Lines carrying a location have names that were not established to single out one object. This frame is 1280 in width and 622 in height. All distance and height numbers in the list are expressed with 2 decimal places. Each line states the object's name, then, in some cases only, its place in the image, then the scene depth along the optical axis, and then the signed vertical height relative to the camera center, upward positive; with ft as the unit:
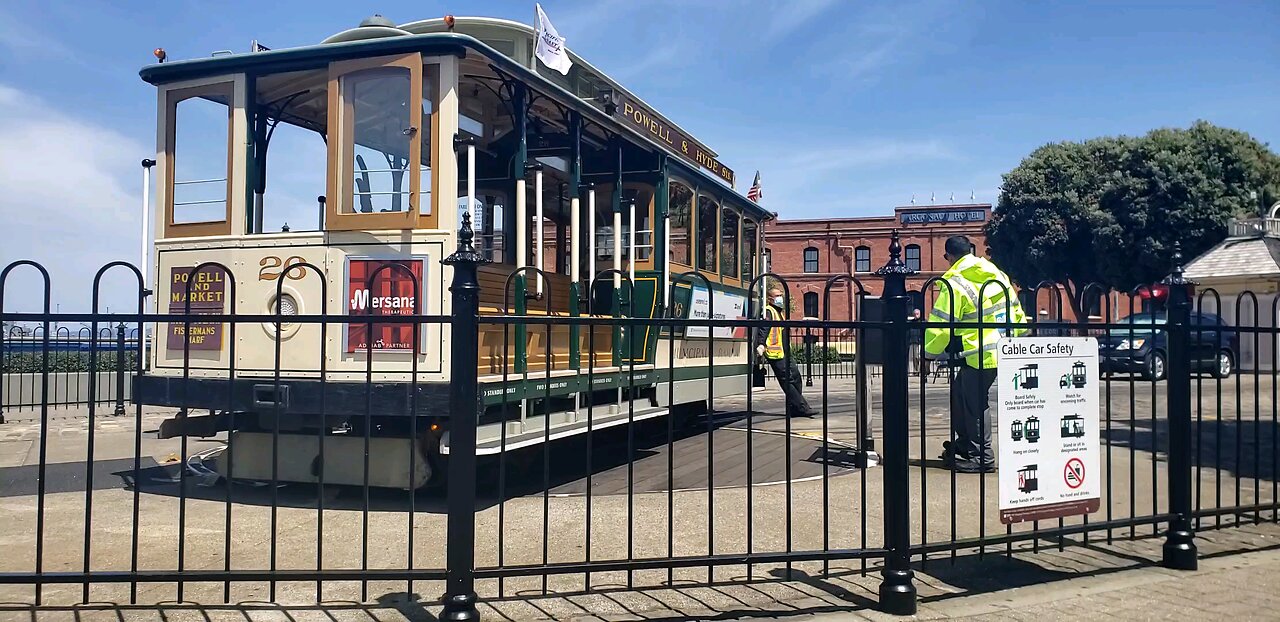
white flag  23.88 +7.96
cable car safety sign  14.19 -1.74
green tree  102.27 +15.96
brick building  147.95 +14.52
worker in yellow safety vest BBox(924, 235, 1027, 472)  22.76 -0.30
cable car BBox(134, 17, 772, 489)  19.80 +1.88
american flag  46.09 +7.22
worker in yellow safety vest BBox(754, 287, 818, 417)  35.33 -1.19
